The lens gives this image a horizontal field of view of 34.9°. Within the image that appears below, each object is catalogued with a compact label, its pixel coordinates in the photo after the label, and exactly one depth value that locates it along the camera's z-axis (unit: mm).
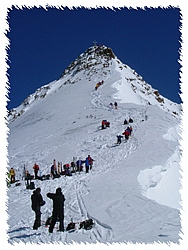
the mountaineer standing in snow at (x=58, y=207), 9289
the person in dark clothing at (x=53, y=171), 19438
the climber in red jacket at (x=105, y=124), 30255
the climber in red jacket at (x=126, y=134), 25217
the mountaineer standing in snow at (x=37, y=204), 9920
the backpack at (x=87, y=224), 9352
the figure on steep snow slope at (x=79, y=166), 19923
